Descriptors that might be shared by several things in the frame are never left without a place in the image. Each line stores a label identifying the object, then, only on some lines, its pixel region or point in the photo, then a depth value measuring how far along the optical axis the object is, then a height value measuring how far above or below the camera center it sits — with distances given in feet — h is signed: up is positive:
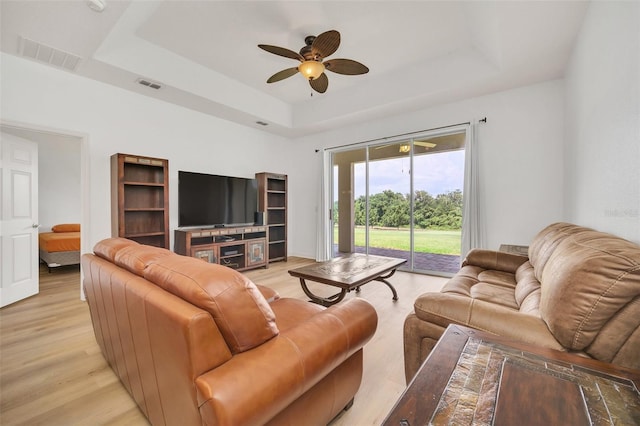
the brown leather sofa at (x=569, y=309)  3.03 -1.37
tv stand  12.87 -1.75
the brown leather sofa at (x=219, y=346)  2.74 -1.66
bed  14.61 -2.10
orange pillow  17.46 -1.07
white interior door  9.98 -0.29
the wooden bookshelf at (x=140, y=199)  10.89 +0.56
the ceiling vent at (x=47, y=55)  8.50 +5.26
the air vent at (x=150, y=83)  11.07 +5.39
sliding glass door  13.99 +0.74
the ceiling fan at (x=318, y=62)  8.09 +5.05
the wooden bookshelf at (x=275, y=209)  16.98 +0.12
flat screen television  13.32 +0.61
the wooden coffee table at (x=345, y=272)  8.11 -2.04
